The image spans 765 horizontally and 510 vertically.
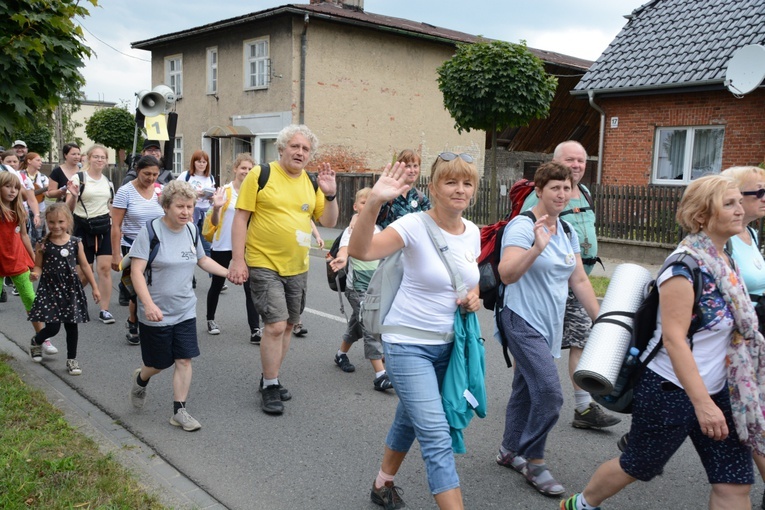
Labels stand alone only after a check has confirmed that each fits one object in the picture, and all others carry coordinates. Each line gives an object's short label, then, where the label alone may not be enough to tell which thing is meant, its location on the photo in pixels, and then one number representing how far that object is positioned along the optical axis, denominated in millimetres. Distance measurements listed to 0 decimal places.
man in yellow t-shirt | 4824
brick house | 14789
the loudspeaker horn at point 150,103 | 11641
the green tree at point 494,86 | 14945
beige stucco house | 22859
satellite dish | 12852
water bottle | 2957
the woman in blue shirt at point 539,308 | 3658
